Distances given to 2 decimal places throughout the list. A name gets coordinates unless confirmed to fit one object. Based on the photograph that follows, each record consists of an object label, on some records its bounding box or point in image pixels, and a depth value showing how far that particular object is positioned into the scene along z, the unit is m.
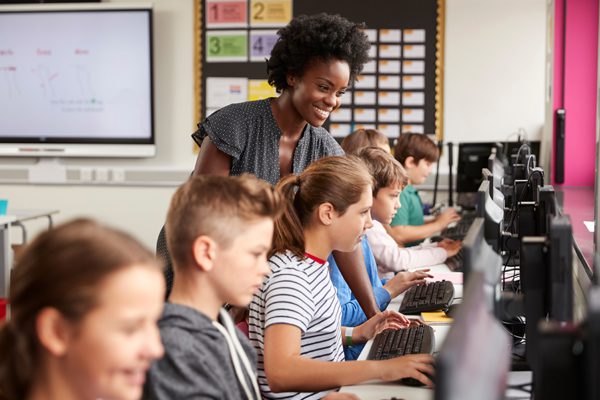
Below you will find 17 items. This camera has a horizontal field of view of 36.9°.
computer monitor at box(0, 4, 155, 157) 6.22
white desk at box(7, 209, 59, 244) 5.48
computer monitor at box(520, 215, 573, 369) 1.53
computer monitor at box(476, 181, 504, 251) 1.84
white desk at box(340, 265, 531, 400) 1.79
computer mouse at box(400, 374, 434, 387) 1.87
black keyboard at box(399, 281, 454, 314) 2.68
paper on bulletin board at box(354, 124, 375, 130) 6.18
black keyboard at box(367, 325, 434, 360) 2.09
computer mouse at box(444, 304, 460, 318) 2.61
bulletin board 6.01
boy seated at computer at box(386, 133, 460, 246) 4.31
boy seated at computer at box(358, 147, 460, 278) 3.13
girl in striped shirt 1.87
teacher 2.61
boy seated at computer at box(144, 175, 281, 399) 1.46
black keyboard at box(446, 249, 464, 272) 3.51
